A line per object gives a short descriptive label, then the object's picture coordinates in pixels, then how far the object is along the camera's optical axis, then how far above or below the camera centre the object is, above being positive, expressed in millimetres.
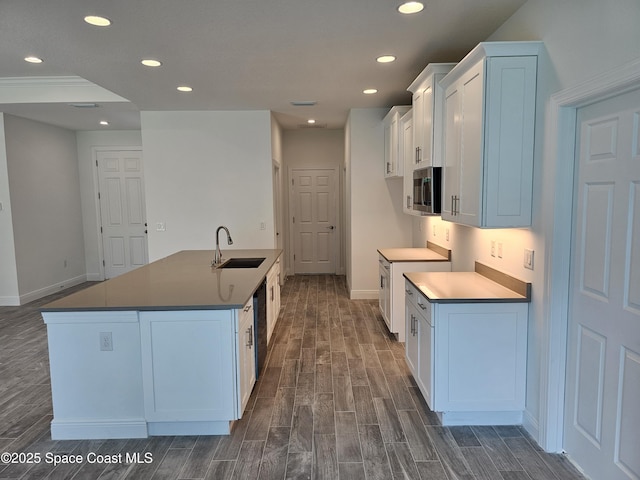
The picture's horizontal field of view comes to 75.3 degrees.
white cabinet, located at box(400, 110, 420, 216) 4078 +418
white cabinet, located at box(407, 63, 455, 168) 3205 +688
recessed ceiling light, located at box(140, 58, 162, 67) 3584 +1232
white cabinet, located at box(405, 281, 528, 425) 2561 -981
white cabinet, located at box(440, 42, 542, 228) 2408 +403
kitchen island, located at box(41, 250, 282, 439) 2480 -980
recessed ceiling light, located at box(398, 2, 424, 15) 2564 +1204
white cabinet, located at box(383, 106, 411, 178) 4652 +668
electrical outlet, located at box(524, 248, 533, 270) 2508 -370
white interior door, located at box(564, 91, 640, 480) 1819 -483
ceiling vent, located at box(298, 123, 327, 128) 6910 +1279
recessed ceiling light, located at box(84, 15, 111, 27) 2703 +1213
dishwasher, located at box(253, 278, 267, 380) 3207 -979
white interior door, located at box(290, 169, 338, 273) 7738 -345
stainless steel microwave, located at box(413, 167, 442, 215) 3307 +77
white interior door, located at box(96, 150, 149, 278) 7324 -122
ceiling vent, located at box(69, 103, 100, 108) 5191 +1247
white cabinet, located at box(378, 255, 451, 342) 3951 -845
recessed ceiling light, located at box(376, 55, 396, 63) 3539 +1222
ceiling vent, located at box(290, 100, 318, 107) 5184 +1246
